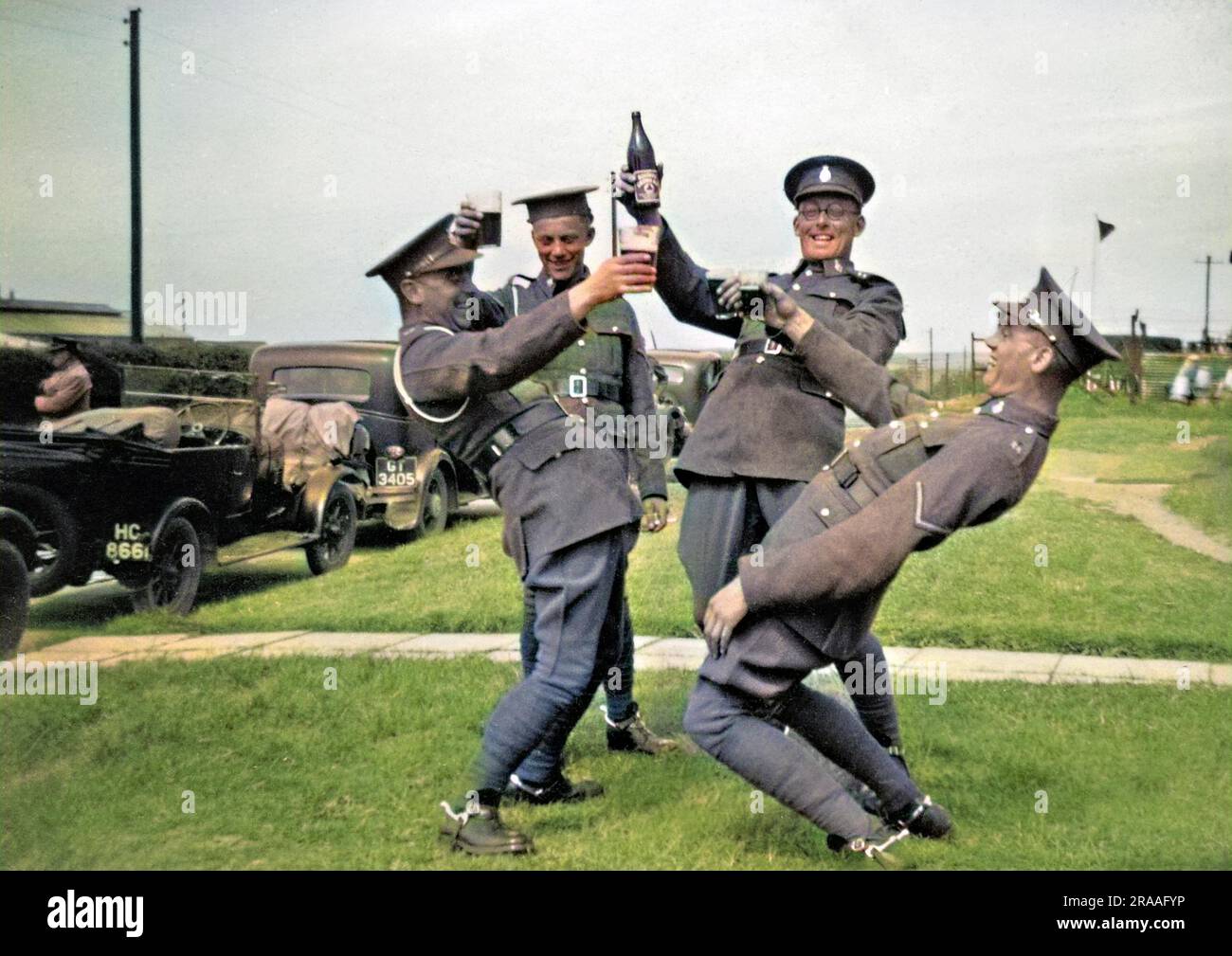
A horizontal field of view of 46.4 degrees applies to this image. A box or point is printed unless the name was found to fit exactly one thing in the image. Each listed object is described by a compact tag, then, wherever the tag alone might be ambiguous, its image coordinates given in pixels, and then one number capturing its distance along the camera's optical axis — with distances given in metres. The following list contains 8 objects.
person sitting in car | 5.82
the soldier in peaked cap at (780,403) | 4.39
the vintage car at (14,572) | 5.37
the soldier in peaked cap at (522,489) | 4.00
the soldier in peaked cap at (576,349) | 4.21
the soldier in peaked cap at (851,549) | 3.53
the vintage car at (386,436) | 8.22
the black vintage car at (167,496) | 5.64
